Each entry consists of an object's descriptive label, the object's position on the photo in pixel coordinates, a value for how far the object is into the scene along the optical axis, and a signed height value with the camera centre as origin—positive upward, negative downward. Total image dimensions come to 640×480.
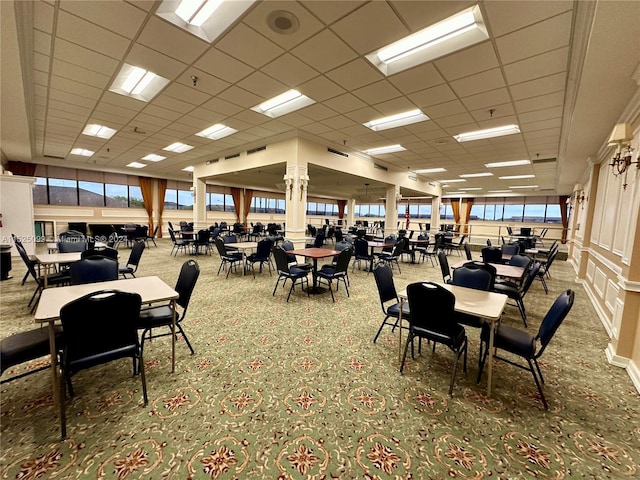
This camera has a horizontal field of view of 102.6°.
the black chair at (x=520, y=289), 3.69 -1.01
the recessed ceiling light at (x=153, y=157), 8.96 +1.93
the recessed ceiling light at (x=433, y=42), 2.68 +2.06
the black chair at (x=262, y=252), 5.70 -0.85
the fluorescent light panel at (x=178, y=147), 7.55 +1.97
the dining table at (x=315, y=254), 4.58 -0.71
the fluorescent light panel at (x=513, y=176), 10.31 +1.88
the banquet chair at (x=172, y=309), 2.41 -0.99
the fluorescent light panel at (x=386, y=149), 7.09 +1.99
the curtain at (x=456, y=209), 19.58 +0.87
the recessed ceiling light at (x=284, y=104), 4.48 +2.07
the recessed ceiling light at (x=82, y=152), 8.25 +1.91
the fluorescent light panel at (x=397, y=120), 4.94 +2.01
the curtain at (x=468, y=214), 18.93 +0.51
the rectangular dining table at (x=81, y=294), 1.79 -0.75
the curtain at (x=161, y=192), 13.15 +0.98
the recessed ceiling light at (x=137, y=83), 3.89 +2.08
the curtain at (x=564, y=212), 15.73 +0.72
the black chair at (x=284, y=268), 4.34 -0.92
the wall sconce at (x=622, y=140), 2.84 +0.96
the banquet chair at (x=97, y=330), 1.62 -0.82
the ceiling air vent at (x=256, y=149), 7.40 +1.92
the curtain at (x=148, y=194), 12.59 +0.83
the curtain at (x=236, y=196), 15.72 +1.07
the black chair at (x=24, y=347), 1.77 -1.02
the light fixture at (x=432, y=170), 9.70 +1.92
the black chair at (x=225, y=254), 5.62 -0.97
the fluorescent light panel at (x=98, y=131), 6.18 +1.97
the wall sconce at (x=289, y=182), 6.62 +0.85
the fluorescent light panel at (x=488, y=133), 5.36 +1.96
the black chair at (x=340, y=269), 4.38 -0.91
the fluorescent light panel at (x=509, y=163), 8.09 +1.91
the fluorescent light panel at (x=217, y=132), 6.09 +2.02
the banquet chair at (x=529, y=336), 1.91 -0.99
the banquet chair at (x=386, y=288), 2.79 -0.79
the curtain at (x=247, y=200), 16.25 +0.88
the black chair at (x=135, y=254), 4.67 -0.80
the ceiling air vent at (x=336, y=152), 7.26 +1.87
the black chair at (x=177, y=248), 8.15 -1.36
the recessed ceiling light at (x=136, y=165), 10.42 +1.91
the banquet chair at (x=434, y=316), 2.09 -0.81
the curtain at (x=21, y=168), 9.62 +1.48
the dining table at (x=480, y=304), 2.04 -0.73
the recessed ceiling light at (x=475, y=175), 10.19 +1.89
